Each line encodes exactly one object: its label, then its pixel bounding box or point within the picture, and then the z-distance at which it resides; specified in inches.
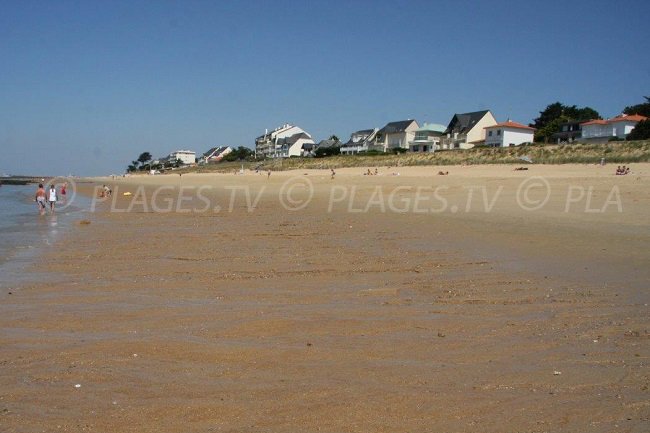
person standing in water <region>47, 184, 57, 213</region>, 821.2
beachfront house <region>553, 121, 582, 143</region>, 2632.9
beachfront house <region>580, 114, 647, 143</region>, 2340.1
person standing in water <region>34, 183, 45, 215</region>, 787.4
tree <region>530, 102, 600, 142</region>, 2815.0
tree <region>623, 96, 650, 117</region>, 2743.8
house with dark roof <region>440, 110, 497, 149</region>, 2955.2
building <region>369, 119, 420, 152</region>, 3393.2
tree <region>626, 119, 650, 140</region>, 1718.1
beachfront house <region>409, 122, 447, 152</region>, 3159.5
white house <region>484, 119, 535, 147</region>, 2647.6
